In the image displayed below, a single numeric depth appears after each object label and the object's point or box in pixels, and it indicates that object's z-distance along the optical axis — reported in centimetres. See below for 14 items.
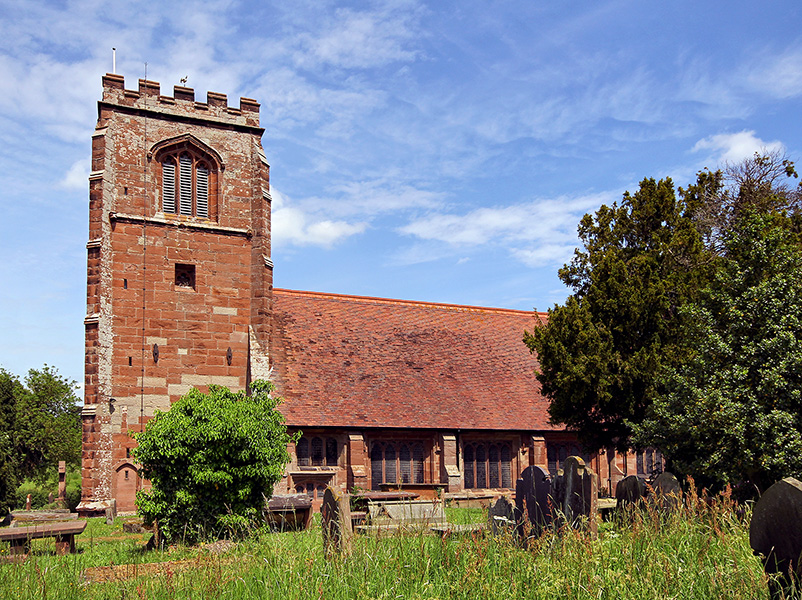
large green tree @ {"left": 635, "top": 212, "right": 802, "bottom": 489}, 1503
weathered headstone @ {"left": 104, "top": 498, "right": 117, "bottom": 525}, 2243
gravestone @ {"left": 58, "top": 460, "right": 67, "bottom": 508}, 3494
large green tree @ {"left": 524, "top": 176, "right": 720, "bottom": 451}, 2094
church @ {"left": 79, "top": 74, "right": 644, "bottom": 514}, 2453
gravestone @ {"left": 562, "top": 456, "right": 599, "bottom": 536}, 834
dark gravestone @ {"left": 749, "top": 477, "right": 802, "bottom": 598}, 552
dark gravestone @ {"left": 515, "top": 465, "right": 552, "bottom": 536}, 944
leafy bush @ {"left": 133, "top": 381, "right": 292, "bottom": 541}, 1410
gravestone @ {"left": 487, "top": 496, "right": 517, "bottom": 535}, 929
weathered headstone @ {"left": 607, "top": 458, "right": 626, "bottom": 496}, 3062
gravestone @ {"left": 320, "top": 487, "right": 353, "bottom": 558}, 756
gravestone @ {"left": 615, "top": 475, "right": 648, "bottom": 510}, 1140
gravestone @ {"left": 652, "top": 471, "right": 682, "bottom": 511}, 1080
